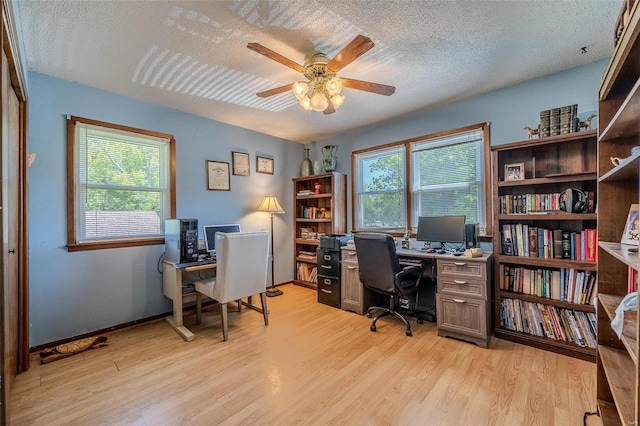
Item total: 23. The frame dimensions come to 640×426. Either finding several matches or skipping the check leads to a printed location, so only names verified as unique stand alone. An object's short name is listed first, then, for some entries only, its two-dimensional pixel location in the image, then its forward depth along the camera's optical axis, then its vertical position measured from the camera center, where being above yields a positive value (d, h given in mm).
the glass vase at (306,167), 4332 +729
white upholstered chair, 2508 -555
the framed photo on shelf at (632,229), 1215 -88
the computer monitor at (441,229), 2747 -189
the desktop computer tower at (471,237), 2703 -258
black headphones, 2127 +80
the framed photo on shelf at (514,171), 2457 +363
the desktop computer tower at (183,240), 2762 -280
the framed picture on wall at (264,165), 4027 +727
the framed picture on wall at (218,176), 3483 +489
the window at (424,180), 2906 +386
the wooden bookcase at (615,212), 1127 -10
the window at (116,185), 2547 +305
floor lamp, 3865 +70
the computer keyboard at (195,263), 2662 -509
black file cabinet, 3363 -814
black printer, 3369 -362
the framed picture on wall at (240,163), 3736 +702
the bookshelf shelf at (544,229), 2133 -164
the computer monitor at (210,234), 3262 -250
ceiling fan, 1817 +998
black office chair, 2559 -572
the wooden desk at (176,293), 2639 -819
